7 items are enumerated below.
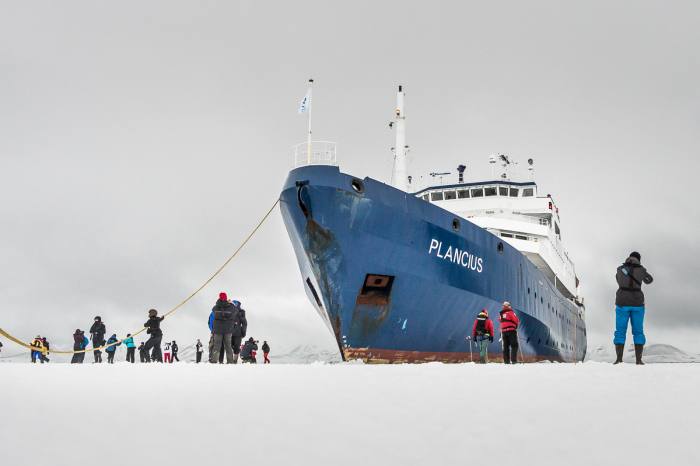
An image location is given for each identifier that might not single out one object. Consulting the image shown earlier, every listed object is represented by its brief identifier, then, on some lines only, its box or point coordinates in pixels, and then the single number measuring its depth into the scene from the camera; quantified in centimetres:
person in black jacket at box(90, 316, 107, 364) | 1527
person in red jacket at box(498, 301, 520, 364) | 1037
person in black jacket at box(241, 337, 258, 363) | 1656
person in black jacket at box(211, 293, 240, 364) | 1109
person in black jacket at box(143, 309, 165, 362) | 1259
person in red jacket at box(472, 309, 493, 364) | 1209
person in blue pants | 815
